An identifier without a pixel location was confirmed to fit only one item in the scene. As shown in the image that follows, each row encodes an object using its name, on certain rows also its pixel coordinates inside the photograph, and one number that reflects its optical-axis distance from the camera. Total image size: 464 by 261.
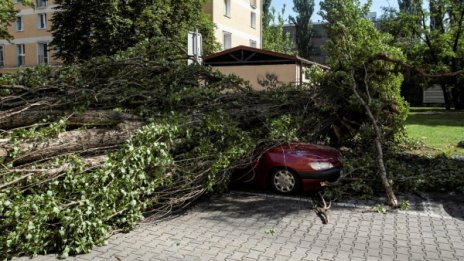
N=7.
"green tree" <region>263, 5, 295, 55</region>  54.02
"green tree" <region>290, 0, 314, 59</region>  60.12
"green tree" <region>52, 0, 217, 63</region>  23.83
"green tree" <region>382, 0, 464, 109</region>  31.98
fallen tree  5.29
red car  7.88
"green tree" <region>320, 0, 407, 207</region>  9.70
